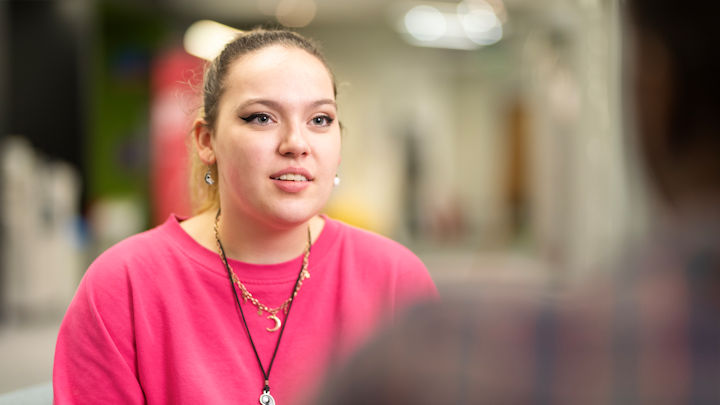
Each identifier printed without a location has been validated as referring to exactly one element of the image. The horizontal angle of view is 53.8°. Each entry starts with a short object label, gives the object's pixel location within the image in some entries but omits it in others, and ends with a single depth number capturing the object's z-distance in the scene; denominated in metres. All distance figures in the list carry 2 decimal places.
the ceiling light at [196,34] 8.20
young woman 1.11
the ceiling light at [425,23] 8.77
